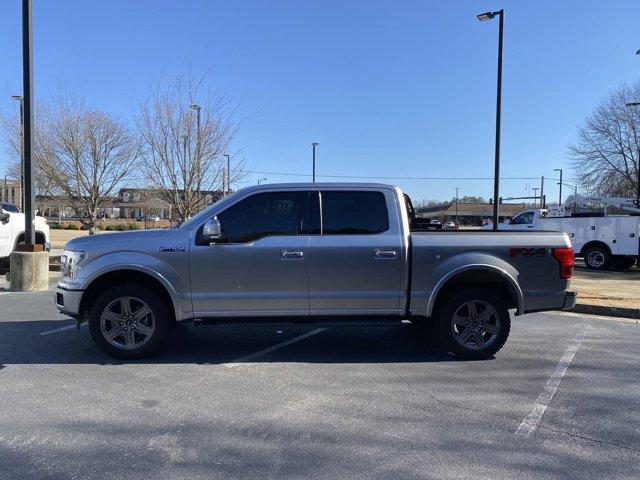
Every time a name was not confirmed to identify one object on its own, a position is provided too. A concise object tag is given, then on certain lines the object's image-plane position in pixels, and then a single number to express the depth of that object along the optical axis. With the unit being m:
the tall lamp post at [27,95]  10.25
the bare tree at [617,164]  32.38
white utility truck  16.83
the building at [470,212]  105.75
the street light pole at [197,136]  15.55
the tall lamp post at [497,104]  12.35
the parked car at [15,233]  11.83
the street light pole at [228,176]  17.05
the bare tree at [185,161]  15.62
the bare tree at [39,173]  16.09
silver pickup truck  5.48
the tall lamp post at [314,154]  33.69
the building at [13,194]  51.66
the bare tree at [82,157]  16.12
